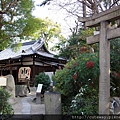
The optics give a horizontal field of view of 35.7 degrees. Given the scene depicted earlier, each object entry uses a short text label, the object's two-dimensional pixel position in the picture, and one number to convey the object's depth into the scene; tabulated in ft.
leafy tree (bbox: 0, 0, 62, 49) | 33.01
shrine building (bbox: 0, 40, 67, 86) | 56.85
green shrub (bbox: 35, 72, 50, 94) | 38.34
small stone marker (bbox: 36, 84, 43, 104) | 32.89
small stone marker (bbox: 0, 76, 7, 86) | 22.62
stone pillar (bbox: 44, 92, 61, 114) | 18.63
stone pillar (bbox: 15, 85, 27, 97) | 40.50
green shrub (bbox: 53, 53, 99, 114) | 16.88
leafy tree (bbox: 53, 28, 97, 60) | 29.84
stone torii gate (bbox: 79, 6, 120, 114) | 14.90
